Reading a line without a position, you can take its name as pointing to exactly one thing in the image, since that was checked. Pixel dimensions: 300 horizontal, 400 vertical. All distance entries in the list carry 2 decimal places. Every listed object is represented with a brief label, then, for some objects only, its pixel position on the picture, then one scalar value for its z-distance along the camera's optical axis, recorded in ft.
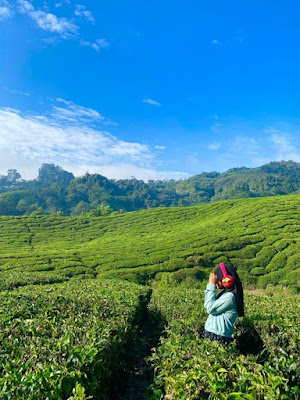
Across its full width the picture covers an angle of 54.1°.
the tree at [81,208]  465.47
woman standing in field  17.58
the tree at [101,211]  313.26
